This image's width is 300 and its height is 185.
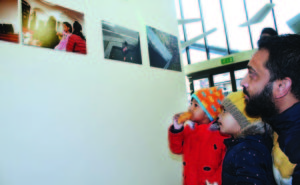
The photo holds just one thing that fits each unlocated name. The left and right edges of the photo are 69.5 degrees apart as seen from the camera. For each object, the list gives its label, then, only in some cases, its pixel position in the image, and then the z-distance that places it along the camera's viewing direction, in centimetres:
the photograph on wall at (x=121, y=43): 224
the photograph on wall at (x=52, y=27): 165
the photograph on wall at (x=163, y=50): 284
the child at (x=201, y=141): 161
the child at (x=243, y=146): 96
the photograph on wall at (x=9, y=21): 150
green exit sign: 737
